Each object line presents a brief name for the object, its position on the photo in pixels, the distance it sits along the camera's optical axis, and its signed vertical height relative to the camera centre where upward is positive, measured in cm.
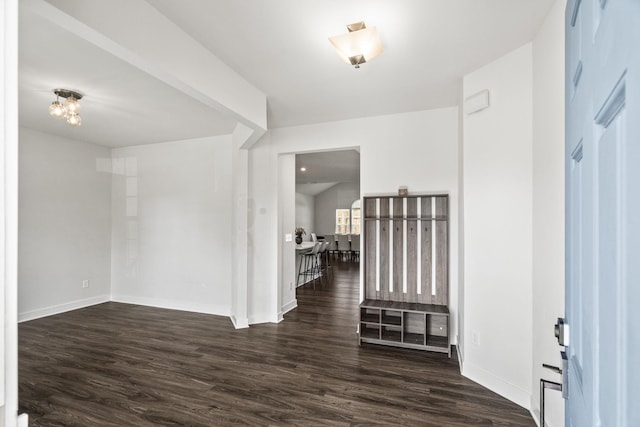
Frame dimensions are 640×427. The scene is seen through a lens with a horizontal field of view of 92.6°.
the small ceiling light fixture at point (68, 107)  294 +107
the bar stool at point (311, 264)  725 -122
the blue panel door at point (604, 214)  43 +0
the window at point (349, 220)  1205 -16
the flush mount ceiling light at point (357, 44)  211 +123
